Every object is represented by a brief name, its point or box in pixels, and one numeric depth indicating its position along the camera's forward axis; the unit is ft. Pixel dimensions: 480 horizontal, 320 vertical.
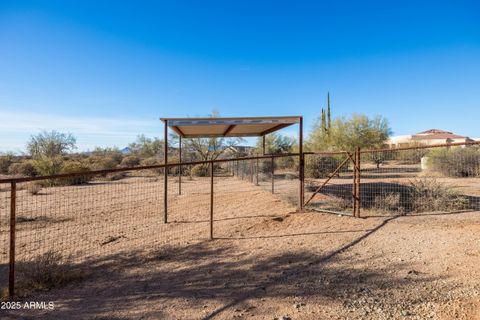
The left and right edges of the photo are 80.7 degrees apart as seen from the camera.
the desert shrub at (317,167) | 64.28
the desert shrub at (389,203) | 29.50
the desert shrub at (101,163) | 95.02
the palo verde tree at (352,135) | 91.40
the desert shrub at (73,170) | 63.67
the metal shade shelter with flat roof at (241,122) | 28.30
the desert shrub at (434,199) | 28.55
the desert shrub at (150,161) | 117.17
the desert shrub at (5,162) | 90.06
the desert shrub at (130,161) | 120.75
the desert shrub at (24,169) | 79.28
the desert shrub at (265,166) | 70.90
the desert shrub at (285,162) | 83.56
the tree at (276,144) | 103.45
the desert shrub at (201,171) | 85.71
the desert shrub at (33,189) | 45.84
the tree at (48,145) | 116.47
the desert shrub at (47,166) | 72.84
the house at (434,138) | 174.40
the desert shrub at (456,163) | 58.54
